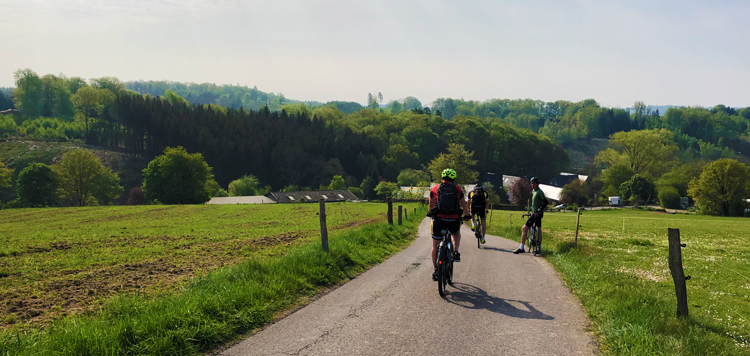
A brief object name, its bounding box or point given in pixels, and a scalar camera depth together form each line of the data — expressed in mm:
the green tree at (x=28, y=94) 177000
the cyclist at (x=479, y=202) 16500
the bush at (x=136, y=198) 97625
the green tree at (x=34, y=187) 80688
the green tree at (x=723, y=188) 73000
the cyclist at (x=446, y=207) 9305
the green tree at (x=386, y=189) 110656
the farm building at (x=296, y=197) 97212
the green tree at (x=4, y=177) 90875
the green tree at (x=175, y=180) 83625
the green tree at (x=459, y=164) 85250
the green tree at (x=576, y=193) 107875
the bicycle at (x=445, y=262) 9023
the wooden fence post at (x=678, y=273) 6966
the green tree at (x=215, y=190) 99719
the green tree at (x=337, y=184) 122062
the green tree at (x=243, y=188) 112250
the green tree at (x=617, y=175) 117875
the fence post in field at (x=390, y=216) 24012
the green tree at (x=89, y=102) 152375
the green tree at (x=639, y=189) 106250
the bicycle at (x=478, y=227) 18141
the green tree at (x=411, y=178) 123050
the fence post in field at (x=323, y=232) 12569
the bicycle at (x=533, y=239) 15436
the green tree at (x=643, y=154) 130750
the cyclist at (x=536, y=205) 14398
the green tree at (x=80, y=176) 90812
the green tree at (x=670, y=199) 92188
